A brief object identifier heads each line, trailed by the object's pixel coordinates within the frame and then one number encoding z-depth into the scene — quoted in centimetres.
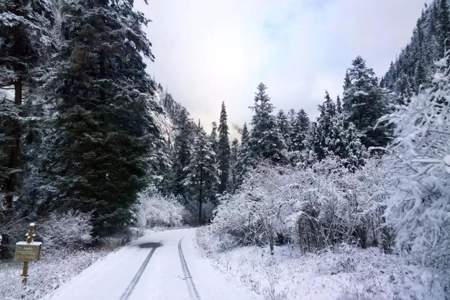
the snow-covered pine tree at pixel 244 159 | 3459
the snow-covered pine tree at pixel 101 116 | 1781
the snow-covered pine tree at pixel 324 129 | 3402
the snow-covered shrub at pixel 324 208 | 1157
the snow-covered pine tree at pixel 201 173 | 5009
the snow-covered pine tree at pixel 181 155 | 5522
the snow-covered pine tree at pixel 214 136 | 6347
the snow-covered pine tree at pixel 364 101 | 3106
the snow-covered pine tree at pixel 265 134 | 3253
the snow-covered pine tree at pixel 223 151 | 6016
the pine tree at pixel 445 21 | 4483
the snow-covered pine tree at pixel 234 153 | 5731
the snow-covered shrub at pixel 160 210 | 3863
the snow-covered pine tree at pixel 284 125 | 4562
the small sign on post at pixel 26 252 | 930
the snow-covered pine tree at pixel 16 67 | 1337
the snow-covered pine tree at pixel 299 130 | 4962
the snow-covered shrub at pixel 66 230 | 1418
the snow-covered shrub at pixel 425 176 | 425
